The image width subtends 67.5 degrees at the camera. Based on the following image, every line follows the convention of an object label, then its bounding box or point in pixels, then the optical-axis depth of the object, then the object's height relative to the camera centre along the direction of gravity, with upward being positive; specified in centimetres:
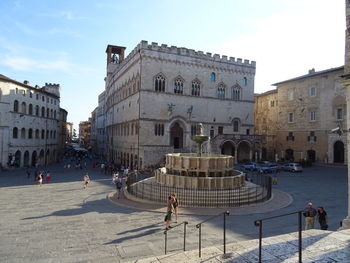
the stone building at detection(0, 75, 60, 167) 3538 +257
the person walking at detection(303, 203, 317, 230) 1070 -291
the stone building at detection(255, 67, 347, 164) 3912 +468
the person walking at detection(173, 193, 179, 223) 1230 -288
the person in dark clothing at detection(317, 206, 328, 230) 1071 -299
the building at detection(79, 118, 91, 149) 12260 +430
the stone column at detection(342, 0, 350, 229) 1002 +335
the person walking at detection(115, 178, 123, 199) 1735 -289
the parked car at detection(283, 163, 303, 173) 3346 -280
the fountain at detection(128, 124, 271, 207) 1566 -269
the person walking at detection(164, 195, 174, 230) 1109 -306
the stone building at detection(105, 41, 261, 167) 3644 +624
